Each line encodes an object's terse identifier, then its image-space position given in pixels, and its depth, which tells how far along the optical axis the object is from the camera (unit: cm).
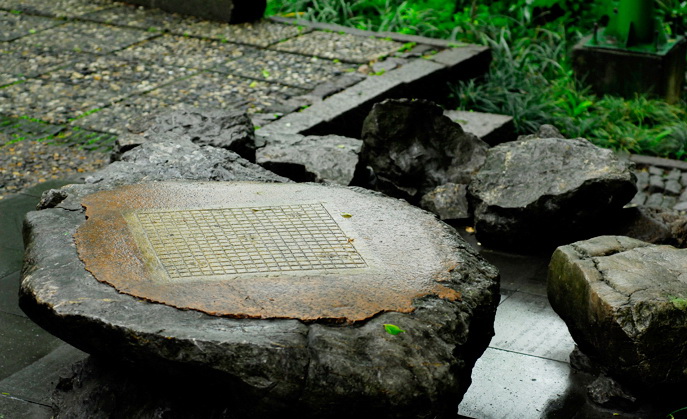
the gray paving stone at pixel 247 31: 809
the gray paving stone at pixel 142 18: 843
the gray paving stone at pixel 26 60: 713
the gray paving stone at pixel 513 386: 328
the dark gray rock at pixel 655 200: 579
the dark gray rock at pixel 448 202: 497
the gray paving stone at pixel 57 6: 877
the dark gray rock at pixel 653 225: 456
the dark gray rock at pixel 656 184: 595
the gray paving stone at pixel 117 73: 699
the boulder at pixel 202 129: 491
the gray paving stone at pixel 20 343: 346
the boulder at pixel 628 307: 309
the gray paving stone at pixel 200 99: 628
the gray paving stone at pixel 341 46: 763
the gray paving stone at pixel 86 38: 780
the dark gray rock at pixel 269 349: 259
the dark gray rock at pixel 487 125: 612
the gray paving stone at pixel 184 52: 751
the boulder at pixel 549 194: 448
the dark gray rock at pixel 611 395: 325
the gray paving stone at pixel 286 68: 707
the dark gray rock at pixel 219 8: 846
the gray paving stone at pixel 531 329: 369
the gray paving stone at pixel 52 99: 639
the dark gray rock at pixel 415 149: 517
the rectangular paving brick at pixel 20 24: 811
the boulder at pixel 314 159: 483
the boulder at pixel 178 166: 405
